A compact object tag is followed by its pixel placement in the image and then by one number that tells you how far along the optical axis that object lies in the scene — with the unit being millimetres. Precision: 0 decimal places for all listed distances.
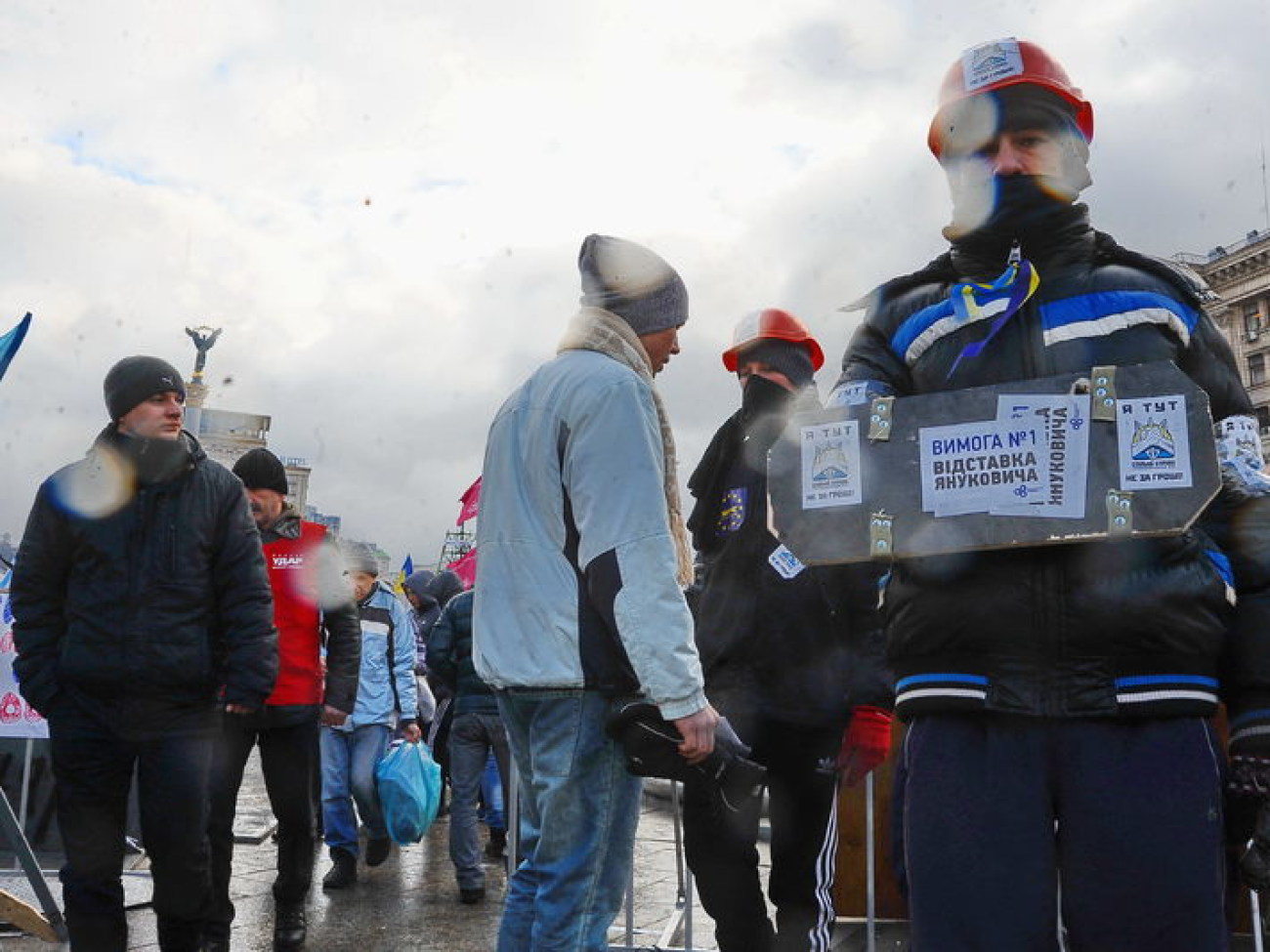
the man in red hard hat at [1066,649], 1789
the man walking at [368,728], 6621
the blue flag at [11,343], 4621
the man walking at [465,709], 6742
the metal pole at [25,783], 6173
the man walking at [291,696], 4617
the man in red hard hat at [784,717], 3572
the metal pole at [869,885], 4320
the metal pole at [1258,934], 3859
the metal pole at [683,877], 4332
